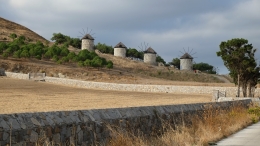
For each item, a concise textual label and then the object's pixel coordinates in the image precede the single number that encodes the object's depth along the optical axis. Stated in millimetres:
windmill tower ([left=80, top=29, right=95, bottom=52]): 130625
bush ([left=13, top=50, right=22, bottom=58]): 90250
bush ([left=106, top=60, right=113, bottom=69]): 100575
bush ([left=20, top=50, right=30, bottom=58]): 90019
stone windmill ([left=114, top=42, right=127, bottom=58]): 135500
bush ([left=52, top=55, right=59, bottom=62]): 97125
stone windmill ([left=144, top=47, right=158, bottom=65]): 136250
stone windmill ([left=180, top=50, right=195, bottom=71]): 135750
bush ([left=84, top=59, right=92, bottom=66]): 97125
